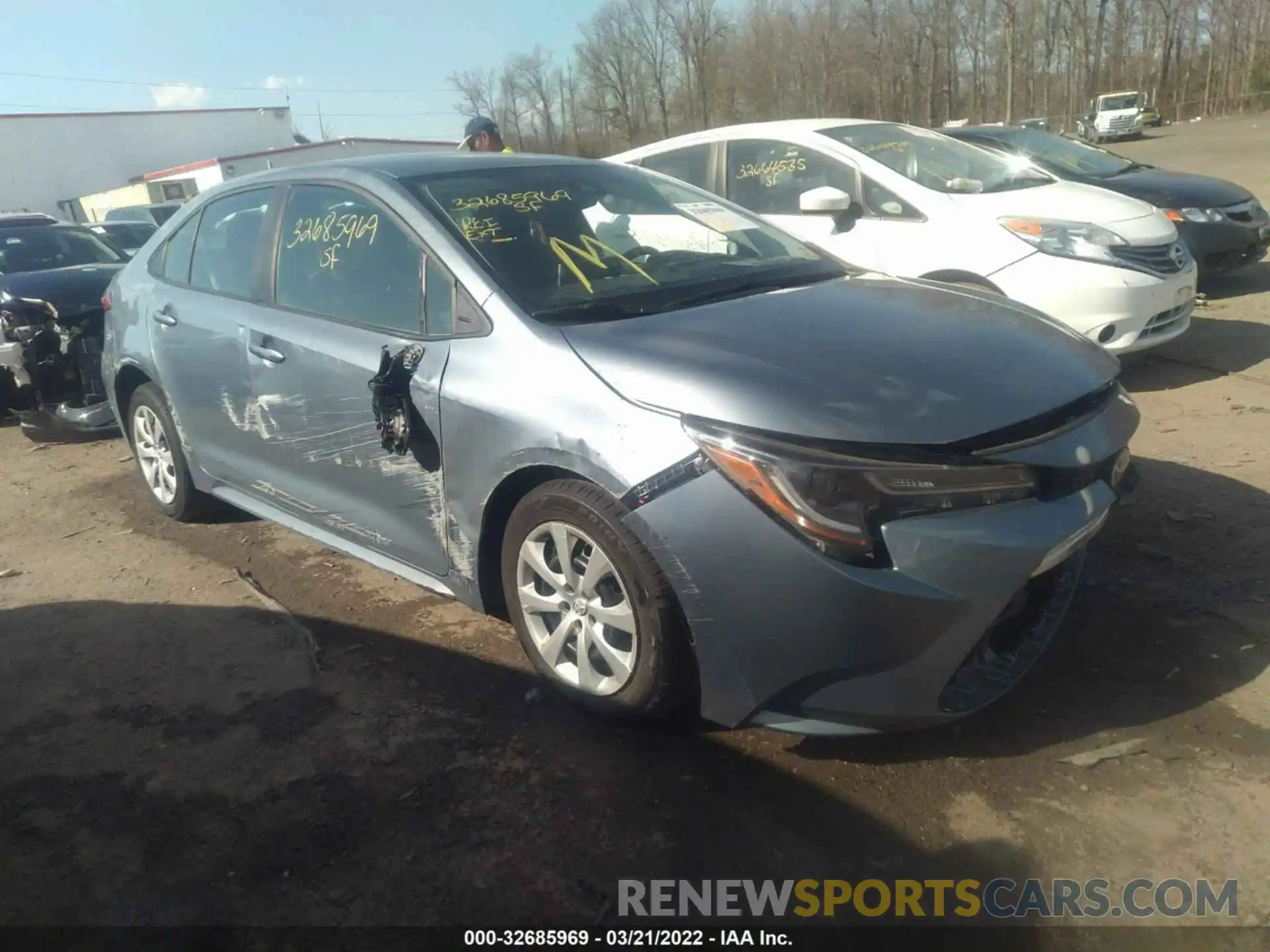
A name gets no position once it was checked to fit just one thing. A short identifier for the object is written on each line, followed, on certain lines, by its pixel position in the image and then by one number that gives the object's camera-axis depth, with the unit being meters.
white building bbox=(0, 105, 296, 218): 50.34
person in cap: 7.07
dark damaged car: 6.74
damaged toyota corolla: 2.35
